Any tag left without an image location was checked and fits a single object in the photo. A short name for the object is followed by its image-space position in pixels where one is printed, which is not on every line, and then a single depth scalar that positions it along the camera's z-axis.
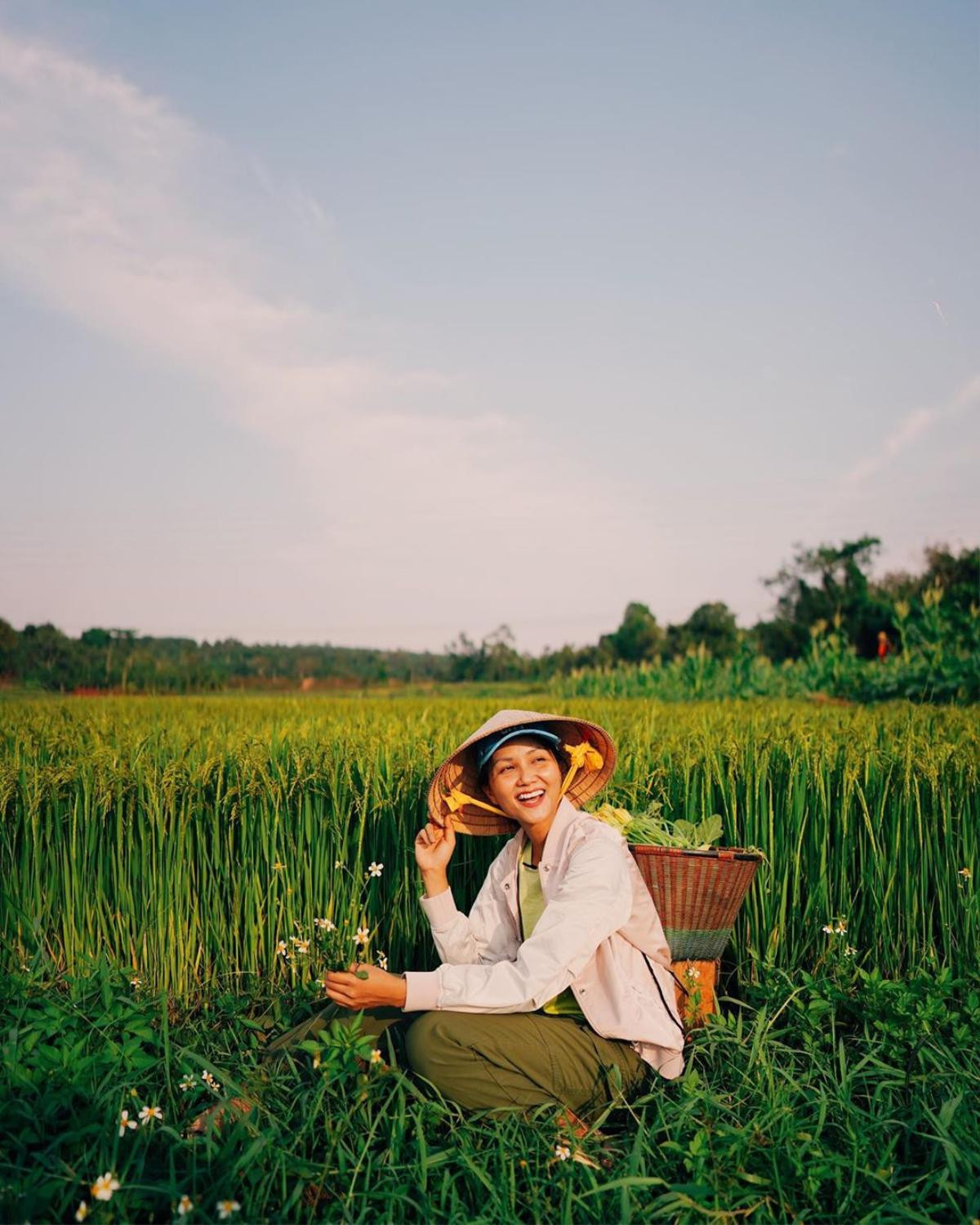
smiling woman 2.60
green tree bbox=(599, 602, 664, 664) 29.61
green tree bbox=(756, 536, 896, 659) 25.58
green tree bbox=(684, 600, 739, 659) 26.89
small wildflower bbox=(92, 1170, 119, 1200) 2.06
